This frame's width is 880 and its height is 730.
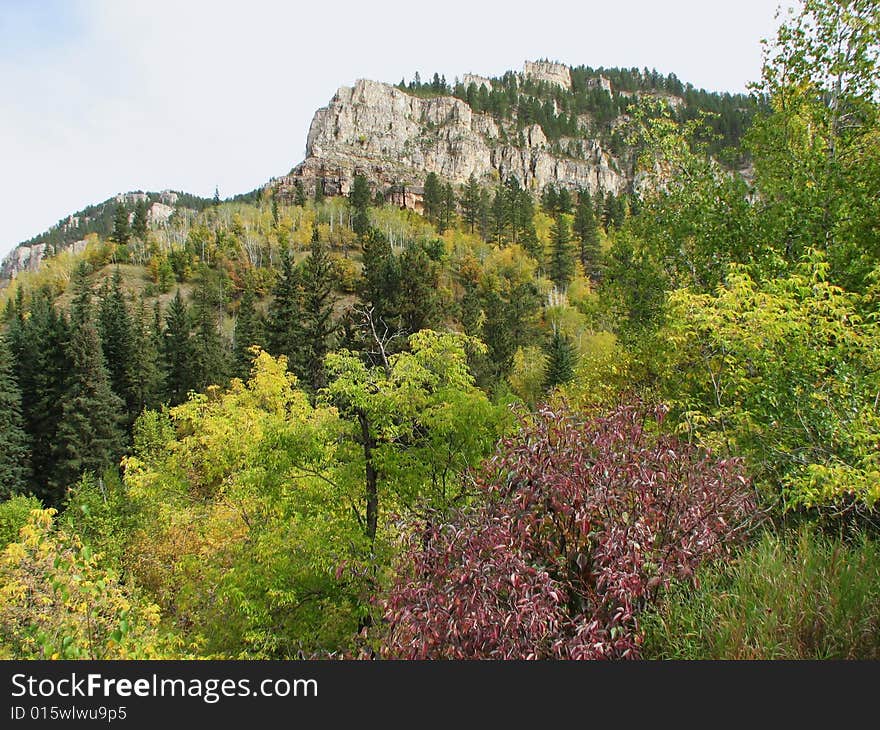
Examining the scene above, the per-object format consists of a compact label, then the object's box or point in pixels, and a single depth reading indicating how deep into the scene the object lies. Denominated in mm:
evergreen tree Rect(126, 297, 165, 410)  41531
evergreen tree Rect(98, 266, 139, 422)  42031
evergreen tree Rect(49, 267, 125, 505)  33469
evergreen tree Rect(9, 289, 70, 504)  35688
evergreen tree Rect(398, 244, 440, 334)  32688
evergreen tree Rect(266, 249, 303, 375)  36750
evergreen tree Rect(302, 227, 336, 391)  35781
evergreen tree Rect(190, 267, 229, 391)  40094
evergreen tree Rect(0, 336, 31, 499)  31703
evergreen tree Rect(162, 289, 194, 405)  41906
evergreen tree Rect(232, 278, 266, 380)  39297
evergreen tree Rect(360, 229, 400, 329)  32656
